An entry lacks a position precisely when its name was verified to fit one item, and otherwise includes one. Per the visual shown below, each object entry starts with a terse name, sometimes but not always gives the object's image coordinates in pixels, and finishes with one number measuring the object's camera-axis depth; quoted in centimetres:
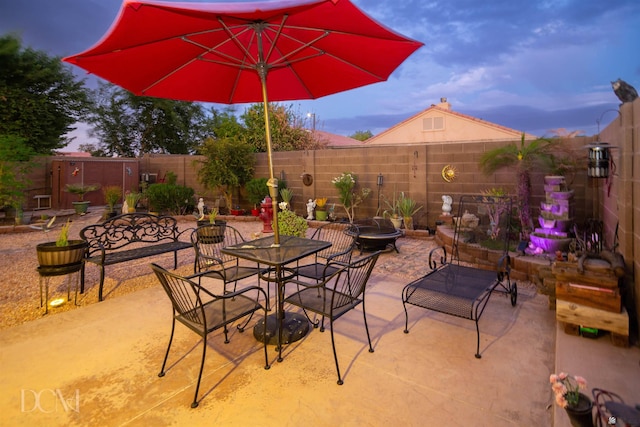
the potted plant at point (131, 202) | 1020
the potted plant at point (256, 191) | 1028
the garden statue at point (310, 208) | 934
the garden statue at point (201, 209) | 1009
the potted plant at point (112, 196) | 1054
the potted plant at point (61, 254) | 358
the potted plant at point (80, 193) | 1138
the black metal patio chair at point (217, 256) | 341
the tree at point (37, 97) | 1427
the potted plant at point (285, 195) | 970
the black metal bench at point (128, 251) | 401
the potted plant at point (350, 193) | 856
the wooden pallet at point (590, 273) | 248
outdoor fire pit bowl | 560
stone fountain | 448
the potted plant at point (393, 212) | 755
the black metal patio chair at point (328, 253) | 327
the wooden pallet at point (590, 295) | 245
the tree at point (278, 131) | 1597
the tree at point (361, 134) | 3838
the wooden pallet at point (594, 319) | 236
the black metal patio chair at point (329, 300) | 244
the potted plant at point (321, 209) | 916
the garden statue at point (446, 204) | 711
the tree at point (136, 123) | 2156
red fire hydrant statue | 807
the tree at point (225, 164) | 1055
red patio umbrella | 217
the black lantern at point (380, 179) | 818
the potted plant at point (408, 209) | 751
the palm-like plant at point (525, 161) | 528
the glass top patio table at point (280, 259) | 263
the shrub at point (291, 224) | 582
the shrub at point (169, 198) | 1062
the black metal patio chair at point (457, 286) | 287
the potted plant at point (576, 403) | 135
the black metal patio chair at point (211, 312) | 217
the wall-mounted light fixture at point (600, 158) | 329
